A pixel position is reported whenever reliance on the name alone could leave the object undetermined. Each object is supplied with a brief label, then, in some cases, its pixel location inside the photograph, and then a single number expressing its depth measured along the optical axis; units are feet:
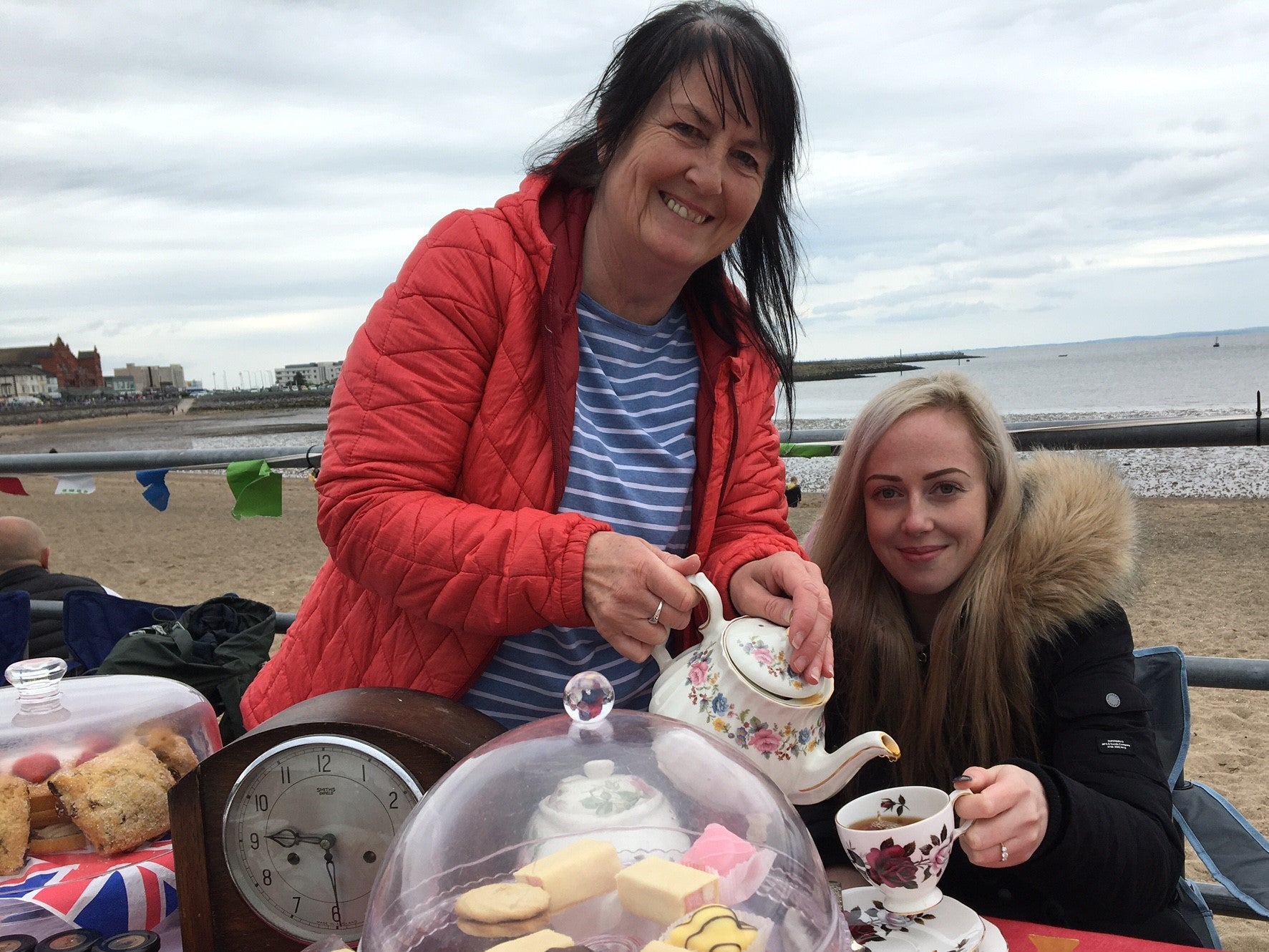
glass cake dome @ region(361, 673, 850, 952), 2.35
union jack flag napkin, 3.22
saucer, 3.10
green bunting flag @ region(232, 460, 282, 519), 10.41
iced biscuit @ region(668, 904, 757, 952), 2.22
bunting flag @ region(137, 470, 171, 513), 12.32
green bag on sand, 6.51
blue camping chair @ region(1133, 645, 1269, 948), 5.23
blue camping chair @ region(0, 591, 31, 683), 7.99
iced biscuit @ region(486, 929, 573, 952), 2.24
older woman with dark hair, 3.72
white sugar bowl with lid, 2.55
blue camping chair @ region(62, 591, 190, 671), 7.81
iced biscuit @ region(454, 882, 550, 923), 2.34
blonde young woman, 4.42
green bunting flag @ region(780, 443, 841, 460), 8.68
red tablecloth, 3.14
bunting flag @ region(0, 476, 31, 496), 13.33
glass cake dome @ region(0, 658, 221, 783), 3.72
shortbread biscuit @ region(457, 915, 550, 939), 2.32
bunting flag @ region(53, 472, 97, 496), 12.23
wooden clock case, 3.06
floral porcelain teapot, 3.37
